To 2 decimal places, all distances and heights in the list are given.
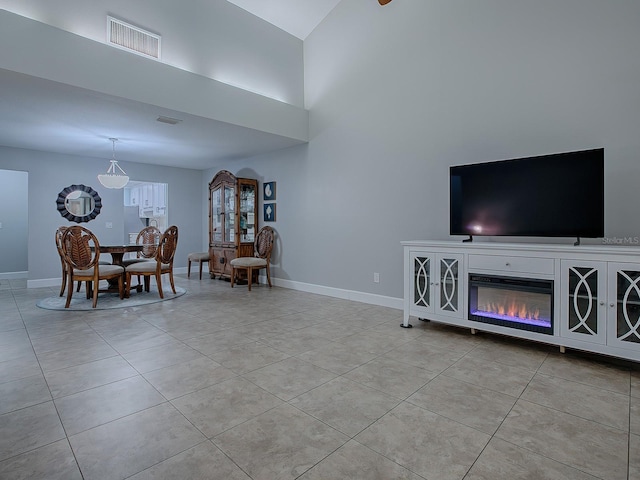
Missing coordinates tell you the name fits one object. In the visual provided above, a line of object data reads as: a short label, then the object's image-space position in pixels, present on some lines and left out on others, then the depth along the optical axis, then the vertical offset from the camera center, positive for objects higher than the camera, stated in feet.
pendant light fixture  15.88 +2.59
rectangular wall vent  11.50 +6.91
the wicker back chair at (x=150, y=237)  19.36 -0.13
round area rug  14.03 -2.94
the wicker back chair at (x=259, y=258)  17.90 -1.29
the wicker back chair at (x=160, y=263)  15.57 -1.34
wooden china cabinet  19.71 +0.89
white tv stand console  7.55 -1.25
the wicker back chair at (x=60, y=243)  14.06 -0.35
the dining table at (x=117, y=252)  15.39 -0.79
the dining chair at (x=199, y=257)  21.61 -1.42
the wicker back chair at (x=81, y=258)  13.56 -0.94
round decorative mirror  19.77 +1.88
